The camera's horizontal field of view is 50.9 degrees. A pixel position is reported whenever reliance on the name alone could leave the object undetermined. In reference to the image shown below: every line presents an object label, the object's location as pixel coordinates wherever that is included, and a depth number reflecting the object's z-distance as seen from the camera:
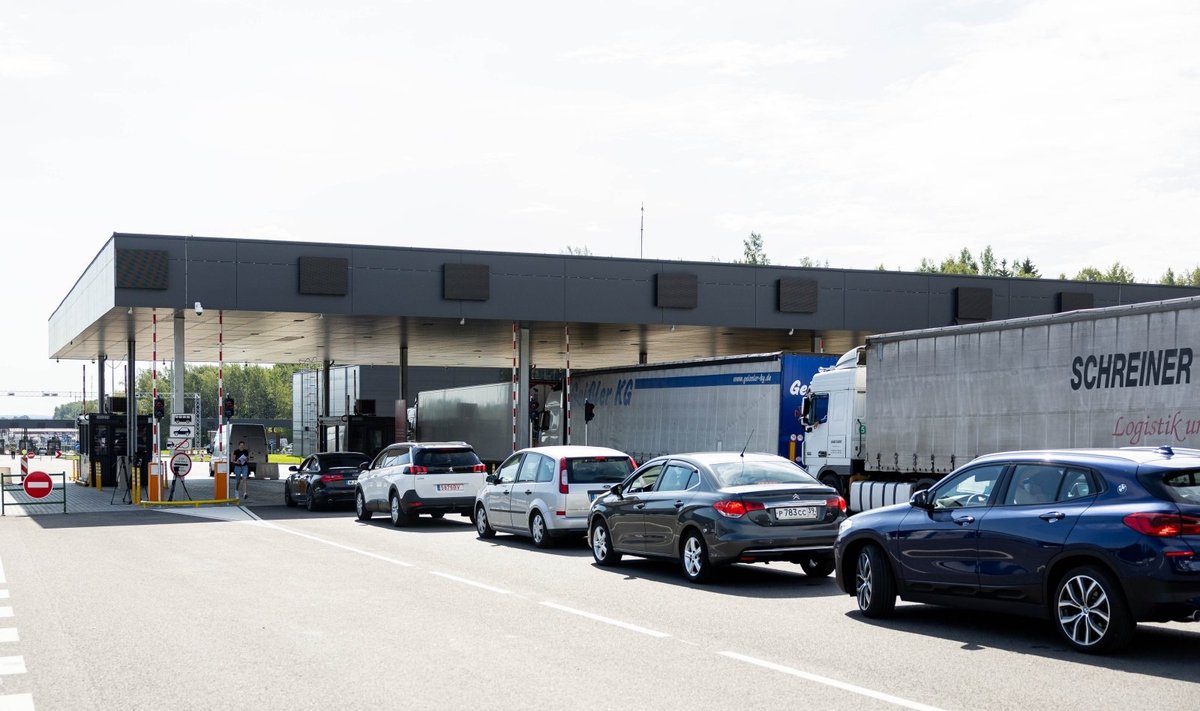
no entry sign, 27.25
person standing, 34.44
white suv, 23.80
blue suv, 8.94
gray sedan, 13.73
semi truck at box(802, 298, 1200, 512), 17.19
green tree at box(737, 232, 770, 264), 138.00
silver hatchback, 18.69
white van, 56.59
